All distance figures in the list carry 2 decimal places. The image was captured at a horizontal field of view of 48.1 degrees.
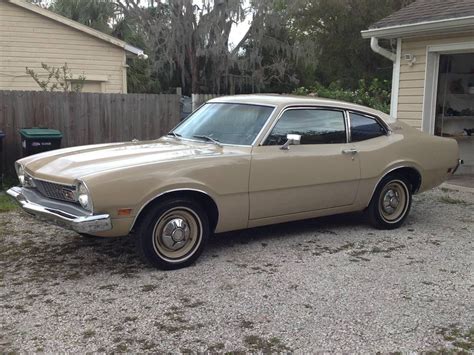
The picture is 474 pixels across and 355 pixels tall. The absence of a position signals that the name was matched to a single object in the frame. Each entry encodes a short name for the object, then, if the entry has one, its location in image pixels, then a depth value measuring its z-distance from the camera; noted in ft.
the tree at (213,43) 80.69
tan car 15.25
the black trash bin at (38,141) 28.91
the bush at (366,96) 44.88
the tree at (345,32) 90.94
